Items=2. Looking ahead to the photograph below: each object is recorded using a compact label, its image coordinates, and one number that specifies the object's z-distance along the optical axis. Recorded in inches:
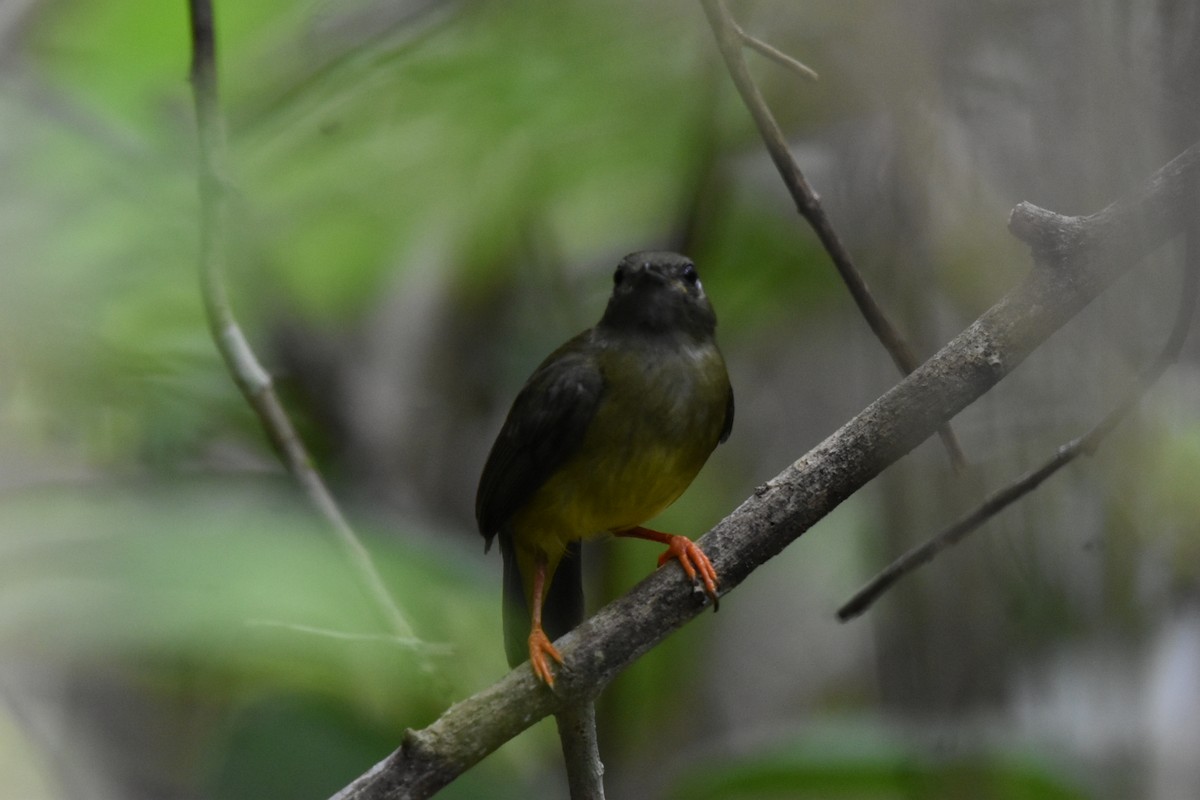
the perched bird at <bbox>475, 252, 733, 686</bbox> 233.0
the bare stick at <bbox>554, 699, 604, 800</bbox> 209.3
